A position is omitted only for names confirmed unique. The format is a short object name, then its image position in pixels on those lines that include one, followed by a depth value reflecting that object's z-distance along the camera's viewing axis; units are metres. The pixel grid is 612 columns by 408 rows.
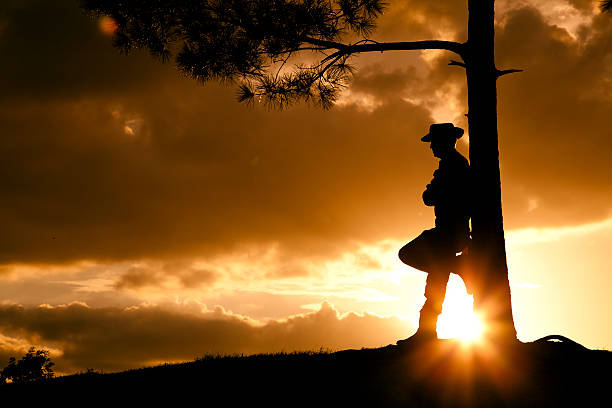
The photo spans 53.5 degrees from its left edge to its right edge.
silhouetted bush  17.17
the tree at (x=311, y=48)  8.27
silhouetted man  7.52
